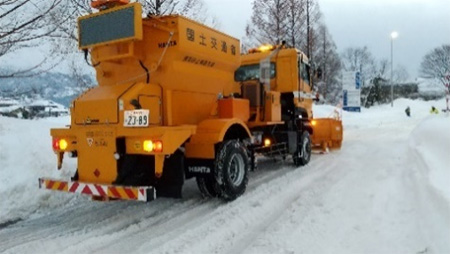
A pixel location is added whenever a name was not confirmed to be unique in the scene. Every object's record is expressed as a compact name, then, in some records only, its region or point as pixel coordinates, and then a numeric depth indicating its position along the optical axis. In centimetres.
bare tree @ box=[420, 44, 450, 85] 6556
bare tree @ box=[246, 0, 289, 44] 2078
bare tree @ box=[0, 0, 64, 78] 818
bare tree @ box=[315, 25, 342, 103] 3578
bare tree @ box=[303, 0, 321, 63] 2273
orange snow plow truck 542
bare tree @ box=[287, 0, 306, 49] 2111
